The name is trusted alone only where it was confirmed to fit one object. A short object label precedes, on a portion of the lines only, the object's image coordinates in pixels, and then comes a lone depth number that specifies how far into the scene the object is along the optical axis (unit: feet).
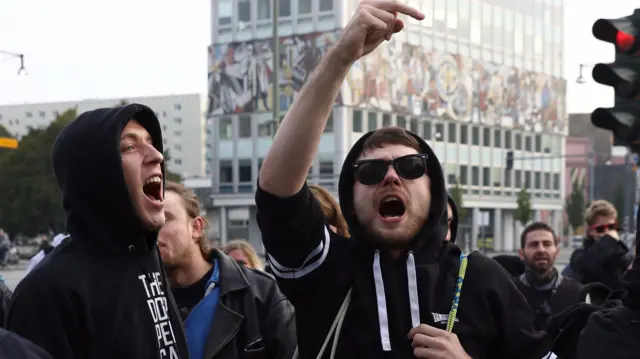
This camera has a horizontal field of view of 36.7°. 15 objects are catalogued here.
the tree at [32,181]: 175.22
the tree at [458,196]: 187.93
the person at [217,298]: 13.87
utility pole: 67.62
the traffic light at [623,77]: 19.66
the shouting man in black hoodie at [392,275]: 9.85
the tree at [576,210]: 236.84
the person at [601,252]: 25.76
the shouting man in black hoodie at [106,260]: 8.91
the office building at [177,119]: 437.99
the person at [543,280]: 25.58
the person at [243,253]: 22.75
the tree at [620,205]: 199.21
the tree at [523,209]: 206.49
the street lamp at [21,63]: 92.20
